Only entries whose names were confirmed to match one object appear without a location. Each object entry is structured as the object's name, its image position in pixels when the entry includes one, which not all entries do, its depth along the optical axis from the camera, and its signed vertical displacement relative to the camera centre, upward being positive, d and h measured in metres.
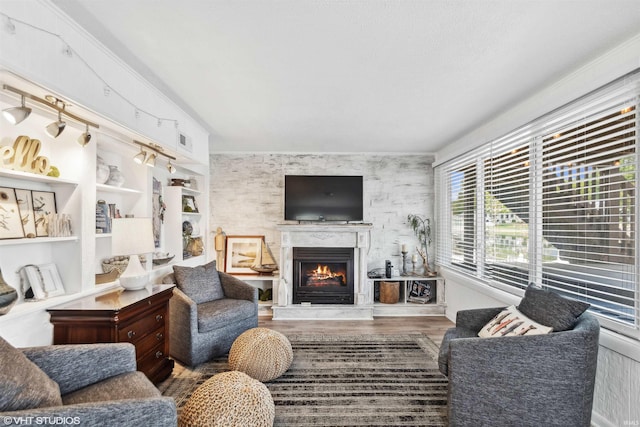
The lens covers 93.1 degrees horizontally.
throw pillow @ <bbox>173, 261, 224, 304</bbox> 3.06 -0.71
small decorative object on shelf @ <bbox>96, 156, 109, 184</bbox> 2.55 +0.36
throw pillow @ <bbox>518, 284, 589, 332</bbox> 1.85 -0.61
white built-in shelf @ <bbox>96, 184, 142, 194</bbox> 2.52 +0.23
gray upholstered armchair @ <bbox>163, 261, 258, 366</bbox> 2.73 -0.93
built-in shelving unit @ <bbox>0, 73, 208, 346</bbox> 1.84 +0.09
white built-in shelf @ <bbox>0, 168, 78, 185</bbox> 1.74 +0.24
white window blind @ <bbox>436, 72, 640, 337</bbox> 1.87 +0.08
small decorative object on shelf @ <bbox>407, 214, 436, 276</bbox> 4.73 -0.25
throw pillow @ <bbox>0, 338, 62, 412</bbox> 1.12 -0.67
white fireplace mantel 4.24 -0.73
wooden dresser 1.99 -0.76
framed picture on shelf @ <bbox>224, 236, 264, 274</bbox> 4.64 -0.58
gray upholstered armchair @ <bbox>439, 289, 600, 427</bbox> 1.72 -0.94
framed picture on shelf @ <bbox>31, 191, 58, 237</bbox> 2.06 +0.04
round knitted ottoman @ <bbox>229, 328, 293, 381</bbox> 2.43 -1.15
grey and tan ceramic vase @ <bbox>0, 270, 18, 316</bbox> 1.58 -0.44
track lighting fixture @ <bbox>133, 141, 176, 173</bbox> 2.70 +0.56
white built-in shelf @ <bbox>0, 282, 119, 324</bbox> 1.73 -0.57
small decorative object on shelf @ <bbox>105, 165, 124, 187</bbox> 2.70 +0.33
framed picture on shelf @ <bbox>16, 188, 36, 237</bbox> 1.97 +0.02
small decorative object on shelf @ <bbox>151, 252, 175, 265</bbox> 3.25 -0.47
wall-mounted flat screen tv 4.55 +0.25
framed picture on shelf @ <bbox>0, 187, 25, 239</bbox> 1.84 -0.01
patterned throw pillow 1.94 -0.75
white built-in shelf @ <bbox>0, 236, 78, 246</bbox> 1.76 -0.16
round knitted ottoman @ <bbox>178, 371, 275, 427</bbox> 1.67 -1.09
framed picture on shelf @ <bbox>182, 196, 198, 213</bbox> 3.92 +0.14
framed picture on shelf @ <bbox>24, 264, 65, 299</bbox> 2.00 -0.45
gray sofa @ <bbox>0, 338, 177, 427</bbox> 1.09 -0.75
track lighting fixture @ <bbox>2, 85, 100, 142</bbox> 1.48 +0.53
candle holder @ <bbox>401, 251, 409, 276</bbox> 4.58 -0.74
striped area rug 2.06 -1.37
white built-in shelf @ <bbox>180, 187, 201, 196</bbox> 3.82 +0.31
